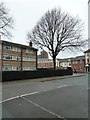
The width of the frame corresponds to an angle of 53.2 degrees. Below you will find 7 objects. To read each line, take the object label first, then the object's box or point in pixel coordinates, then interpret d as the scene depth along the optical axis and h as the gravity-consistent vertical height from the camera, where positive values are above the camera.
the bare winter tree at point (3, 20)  11.26 +5.52
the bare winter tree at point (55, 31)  19.23 +6.59
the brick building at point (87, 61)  33.11 +0.47
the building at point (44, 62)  52.01 +0.39
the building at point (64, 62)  51.69 +0.35
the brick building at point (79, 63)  39.65 -0.16
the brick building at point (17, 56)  20.68 +1.58
